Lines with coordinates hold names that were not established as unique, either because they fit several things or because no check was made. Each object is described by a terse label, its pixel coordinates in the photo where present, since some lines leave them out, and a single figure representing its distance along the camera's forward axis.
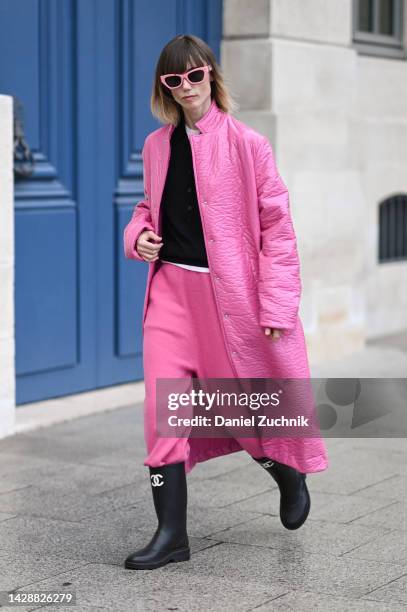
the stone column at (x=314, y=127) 12.85
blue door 10.96
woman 7.01
